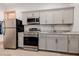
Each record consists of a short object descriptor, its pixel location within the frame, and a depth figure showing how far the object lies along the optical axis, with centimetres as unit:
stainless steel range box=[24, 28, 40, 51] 169
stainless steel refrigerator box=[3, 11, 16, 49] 150
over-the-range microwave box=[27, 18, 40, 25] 167
